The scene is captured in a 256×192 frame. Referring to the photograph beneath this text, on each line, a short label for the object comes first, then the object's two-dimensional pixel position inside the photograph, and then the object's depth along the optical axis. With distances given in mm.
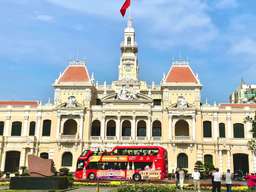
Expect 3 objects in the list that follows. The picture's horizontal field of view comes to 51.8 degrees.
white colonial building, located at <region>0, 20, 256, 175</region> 37830
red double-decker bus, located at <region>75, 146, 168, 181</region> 26783
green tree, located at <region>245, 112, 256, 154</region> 23686
